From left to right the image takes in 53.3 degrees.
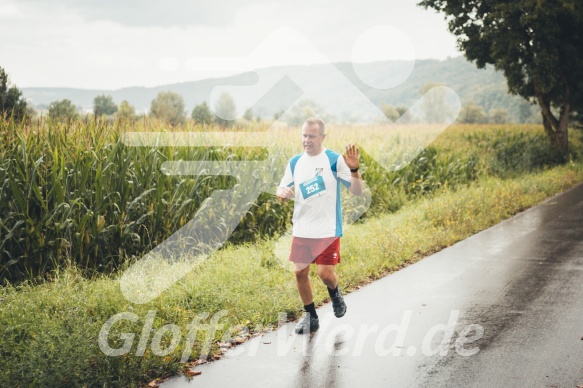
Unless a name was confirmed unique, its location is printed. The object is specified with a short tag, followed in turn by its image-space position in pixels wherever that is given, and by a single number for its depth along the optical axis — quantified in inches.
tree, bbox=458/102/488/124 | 2876.5
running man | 211.9
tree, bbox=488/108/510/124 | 3002.0
